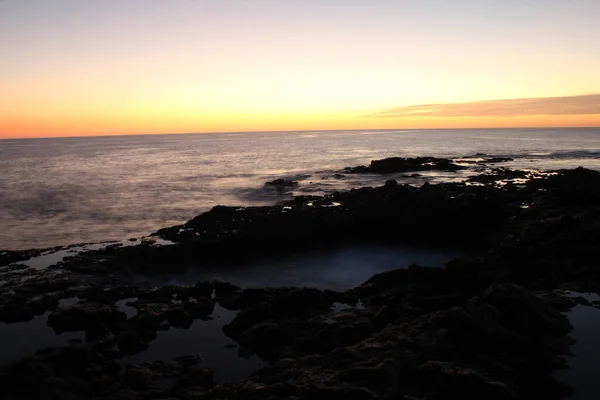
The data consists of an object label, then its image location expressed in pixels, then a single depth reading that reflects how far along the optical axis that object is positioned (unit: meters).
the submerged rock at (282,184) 42.25
